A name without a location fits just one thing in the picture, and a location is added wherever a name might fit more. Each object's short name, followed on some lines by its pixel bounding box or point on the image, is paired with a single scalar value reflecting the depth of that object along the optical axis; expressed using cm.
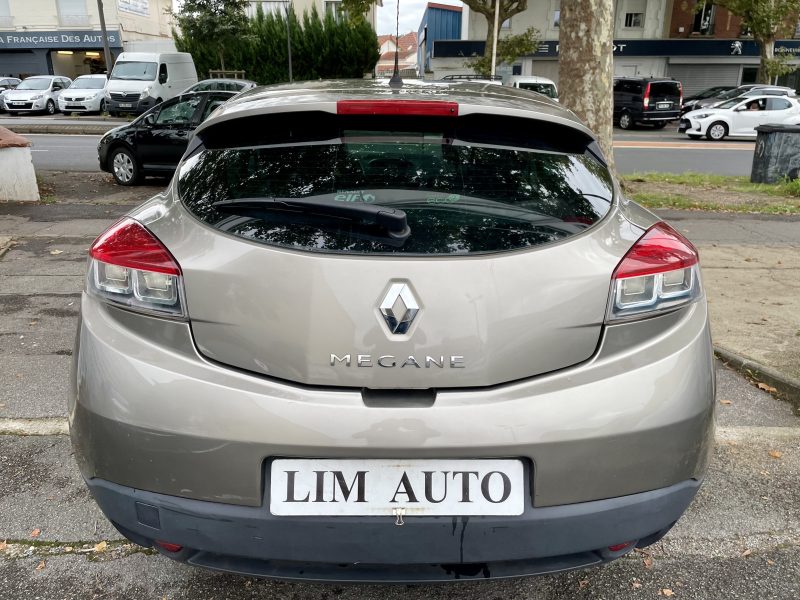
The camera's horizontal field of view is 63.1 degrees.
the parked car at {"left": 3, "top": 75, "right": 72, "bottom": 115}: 2650
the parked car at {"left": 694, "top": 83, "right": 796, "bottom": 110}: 2352
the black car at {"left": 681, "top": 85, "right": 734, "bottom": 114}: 2753
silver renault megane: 156
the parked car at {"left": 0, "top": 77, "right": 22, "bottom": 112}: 3108
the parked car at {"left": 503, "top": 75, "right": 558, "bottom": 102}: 2116
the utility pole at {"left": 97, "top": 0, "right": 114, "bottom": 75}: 2820
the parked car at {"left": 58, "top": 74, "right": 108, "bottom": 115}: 2580
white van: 2270
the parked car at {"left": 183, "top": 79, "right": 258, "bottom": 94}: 1356
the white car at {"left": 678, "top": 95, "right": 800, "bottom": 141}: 2206
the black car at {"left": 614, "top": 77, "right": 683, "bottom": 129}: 2645
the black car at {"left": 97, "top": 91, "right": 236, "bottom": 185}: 1070
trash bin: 1080
